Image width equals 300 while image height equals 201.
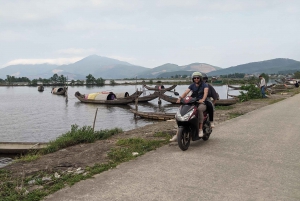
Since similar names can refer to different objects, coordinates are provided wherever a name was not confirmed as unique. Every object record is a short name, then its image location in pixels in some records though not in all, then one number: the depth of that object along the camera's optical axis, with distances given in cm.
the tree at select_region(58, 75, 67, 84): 11777
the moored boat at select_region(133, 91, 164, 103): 3534
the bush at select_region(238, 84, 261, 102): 2050
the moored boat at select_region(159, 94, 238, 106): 2460
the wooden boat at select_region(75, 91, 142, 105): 3422
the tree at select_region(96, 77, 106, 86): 10532
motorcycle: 558
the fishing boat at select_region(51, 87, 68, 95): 5830
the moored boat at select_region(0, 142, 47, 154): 927
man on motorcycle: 605
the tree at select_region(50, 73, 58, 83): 12388
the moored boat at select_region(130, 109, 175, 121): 1909
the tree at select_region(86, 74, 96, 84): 10600
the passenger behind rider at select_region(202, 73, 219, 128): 627
